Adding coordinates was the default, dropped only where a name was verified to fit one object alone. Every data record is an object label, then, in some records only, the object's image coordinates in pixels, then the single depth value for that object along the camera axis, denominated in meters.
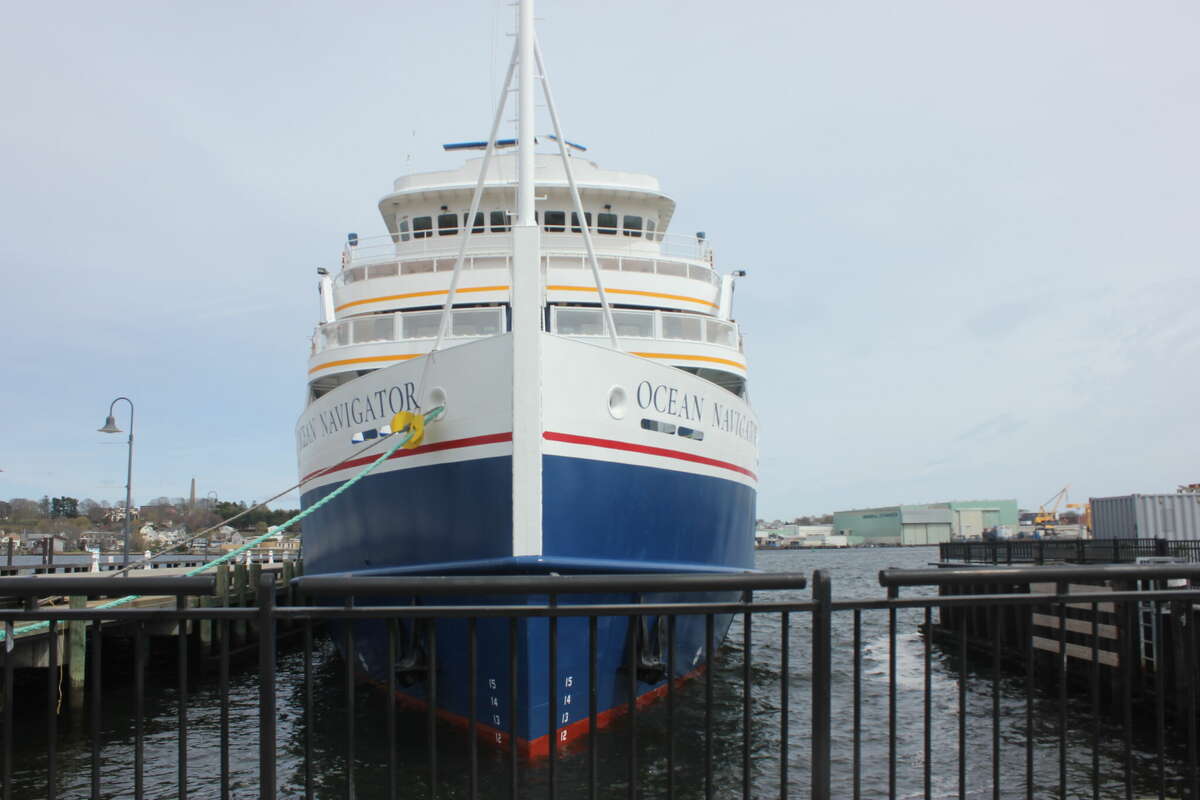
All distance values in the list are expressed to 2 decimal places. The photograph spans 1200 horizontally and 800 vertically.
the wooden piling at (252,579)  24.73
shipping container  25.97
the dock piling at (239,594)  22.16
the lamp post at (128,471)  23.95
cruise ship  9.60
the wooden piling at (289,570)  29.13
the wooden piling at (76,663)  15.41
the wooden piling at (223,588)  20.26
